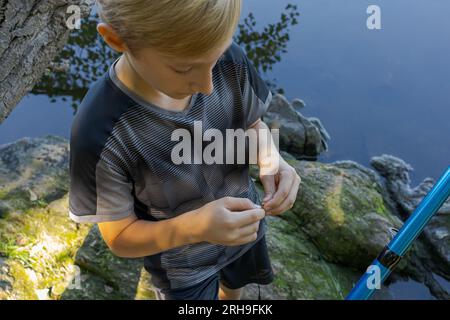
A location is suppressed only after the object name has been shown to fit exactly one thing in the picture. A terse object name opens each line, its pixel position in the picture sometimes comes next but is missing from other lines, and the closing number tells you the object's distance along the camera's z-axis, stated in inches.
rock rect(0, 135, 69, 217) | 105.7
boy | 38.1
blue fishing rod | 57.9
